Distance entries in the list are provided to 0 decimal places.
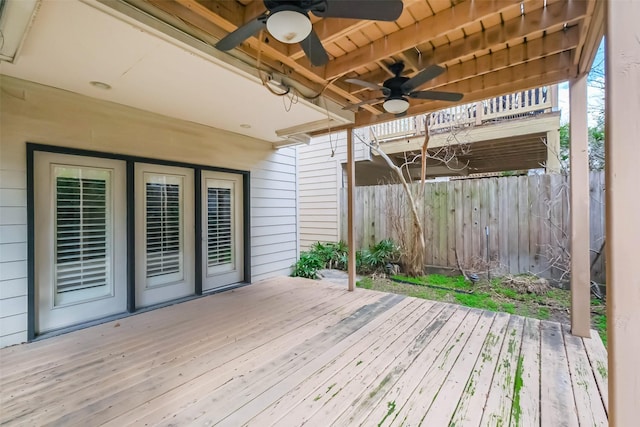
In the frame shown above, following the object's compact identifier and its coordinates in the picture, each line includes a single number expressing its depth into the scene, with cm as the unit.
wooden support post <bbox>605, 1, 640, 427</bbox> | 122
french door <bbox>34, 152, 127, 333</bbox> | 299
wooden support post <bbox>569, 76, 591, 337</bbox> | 291
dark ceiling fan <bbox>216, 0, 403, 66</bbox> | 167
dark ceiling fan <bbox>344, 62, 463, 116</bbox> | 281
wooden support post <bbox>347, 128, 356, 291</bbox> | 462
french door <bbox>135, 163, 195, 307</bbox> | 374
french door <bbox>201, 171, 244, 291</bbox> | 451
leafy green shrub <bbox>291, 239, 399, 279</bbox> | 582
